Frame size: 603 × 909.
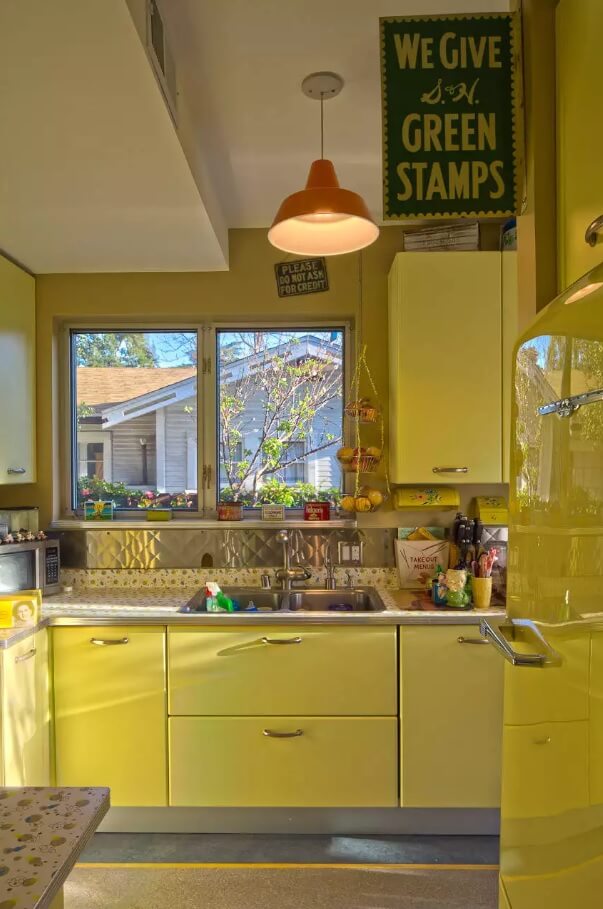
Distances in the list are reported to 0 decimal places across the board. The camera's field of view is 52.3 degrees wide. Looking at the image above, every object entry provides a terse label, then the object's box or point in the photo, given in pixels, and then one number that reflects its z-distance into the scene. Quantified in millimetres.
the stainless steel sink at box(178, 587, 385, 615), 2789
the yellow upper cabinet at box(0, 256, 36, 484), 2635
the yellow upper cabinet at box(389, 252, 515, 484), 2600
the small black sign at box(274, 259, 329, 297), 2990
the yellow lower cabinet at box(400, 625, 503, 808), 2381
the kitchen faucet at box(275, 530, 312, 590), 2834
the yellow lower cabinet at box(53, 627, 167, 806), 2395
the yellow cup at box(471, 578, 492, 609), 2531
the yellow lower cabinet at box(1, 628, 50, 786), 2137
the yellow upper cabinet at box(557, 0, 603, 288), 1106
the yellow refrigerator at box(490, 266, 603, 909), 787
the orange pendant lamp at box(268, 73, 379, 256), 1765
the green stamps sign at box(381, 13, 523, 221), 1327
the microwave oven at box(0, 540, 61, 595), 2533
